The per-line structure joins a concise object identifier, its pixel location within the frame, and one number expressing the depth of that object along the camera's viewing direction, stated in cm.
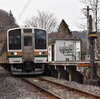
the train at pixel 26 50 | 1677
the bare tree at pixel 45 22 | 6231
